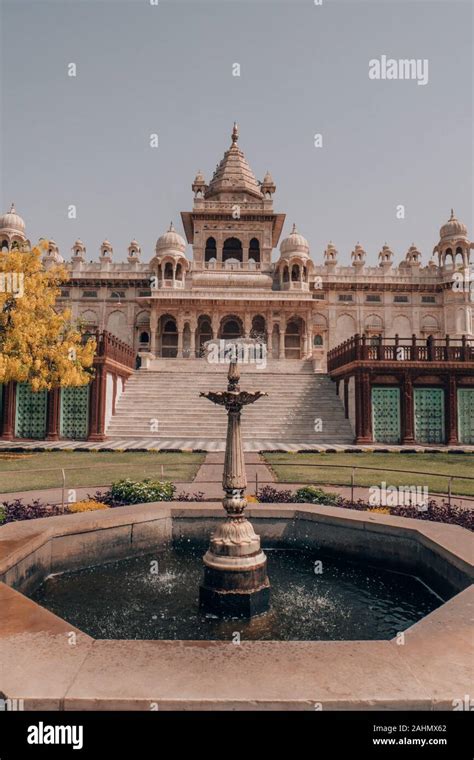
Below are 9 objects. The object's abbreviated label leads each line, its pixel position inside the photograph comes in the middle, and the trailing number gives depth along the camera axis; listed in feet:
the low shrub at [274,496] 31.68
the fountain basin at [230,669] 9.55
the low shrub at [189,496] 31.26
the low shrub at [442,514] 26.71
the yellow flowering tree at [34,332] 61.52
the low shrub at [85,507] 28.19
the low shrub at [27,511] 26.73
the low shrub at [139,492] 30.76
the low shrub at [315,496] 31.17
